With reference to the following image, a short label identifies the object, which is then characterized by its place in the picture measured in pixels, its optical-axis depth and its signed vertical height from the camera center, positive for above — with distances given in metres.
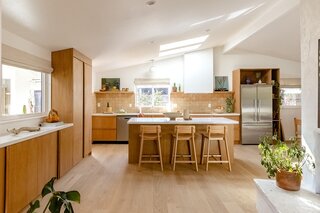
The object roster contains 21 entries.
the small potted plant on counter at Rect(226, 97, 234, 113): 4.84 +0.04
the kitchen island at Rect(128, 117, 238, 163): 3.17 -0.72
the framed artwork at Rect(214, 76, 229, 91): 5.03 +0.75
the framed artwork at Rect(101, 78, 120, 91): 5.07 +0.75
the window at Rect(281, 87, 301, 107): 4.95 +0.34
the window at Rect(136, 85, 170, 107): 5.13 +0.33
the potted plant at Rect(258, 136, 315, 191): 1.56 -0.57
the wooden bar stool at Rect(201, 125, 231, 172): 2.85 -0.52
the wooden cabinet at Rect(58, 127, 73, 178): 2.57 -0.78
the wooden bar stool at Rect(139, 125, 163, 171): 2.91 -0.54
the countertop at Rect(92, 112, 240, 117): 4.61 -0.24
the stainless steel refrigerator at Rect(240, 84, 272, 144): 4.57 -0.16
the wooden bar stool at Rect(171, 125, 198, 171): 2.86 -0.54
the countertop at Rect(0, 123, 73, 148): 1.60 -0.36
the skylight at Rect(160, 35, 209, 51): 3.86 +1.63
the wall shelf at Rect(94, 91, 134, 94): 4.96 +0.44
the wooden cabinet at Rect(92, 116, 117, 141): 4.63 -0.66
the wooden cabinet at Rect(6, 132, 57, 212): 1.65 -0.78
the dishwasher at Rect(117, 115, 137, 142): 4.62 -0.57
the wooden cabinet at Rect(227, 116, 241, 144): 4.64 -0.75
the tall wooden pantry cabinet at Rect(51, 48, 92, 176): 2.78 +0.16
